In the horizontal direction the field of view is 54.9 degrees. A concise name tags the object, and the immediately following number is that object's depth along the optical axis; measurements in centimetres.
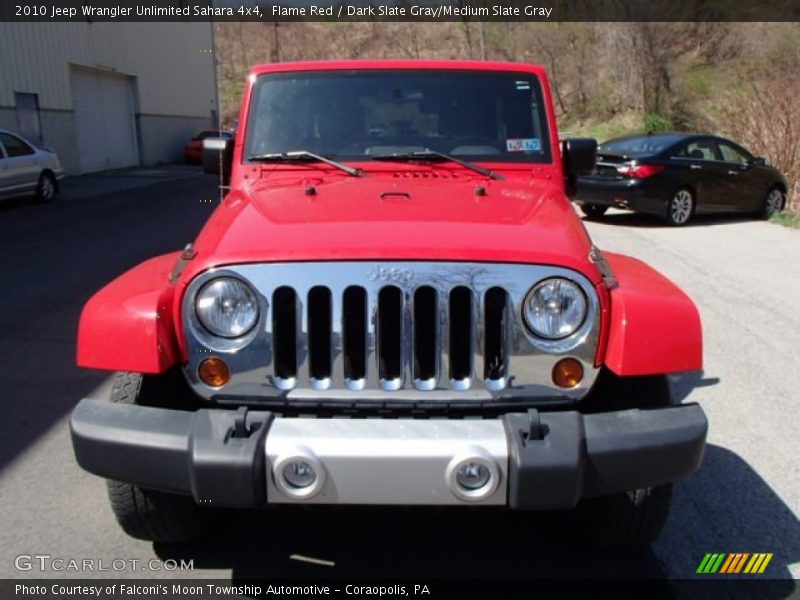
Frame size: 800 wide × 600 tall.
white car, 1375
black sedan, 1265
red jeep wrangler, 230
